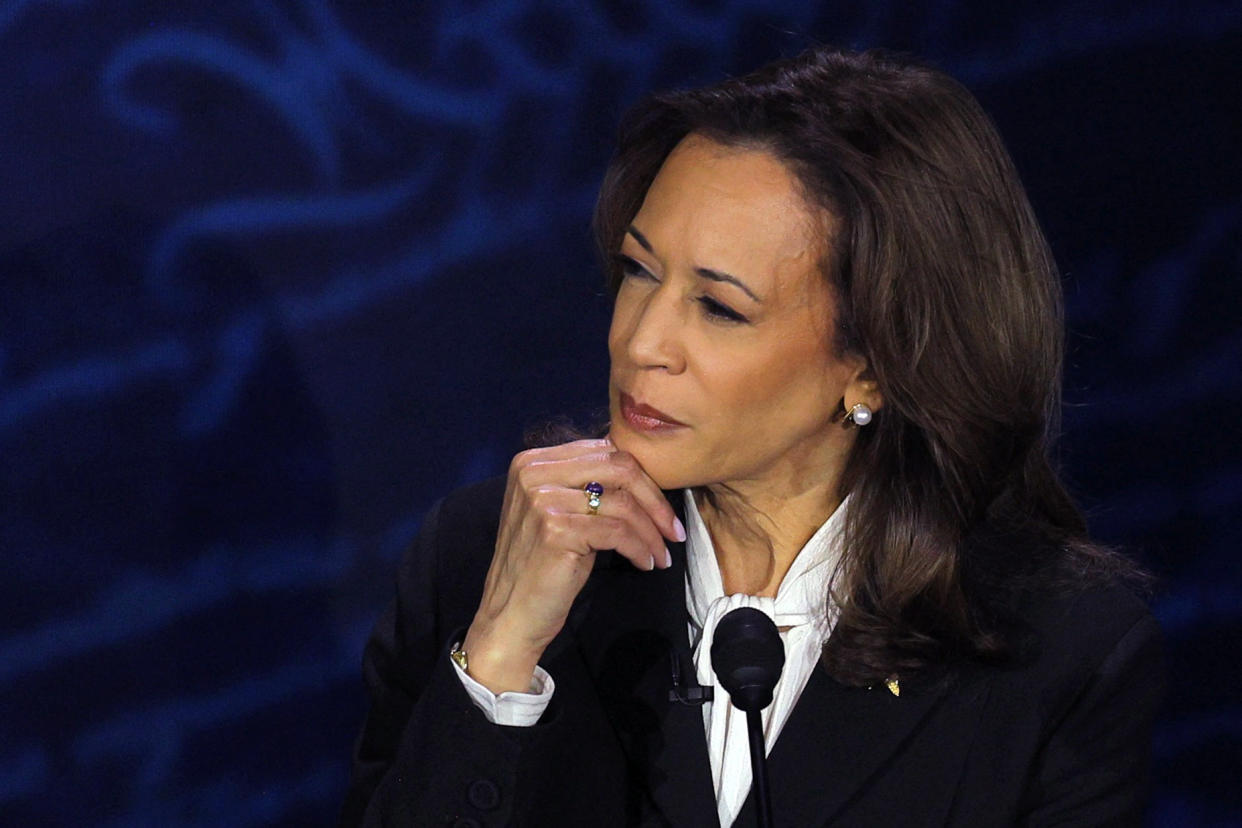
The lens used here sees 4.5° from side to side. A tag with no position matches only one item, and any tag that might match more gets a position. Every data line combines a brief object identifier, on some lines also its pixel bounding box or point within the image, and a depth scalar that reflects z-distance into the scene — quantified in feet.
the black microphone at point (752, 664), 27.93
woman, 28.63
